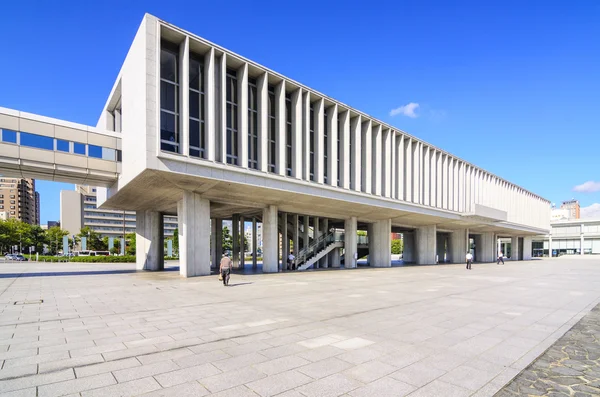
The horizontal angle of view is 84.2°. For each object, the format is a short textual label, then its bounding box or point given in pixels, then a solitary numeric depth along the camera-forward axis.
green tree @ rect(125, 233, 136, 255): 83.66
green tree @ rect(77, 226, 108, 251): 86.05
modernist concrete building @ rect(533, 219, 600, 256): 87.75
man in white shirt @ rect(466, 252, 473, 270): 32.67
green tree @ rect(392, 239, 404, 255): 114.44
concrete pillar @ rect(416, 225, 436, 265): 46.00
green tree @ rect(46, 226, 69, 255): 88.75
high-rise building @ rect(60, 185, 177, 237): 116.81
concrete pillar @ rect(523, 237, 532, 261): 74.31
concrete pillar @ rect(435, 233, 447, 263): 60.67
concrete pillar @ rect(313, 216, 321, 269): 36.06
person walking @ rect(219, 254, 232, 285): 17.09
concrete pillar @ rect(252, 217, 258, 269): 35.75
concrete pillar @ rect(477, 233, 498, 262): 62.17
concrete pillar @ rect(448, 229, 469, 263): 54.41
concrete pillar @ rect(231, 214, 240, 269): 35.34
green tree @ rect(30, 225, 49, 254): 86.46
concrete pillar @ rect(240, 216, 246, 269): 33.58
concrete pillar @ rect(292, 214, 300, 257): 33.88
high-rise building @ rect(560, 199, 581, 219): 170.70
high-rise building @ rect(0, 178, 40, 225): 138.75
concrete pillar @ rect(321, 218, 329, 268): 36.33
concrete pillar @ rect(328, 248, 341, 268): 37.22
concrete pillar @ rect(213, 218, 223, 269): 35.06
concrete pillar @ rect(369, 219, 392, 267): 38.03
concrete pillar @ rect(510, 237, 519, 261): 72.06
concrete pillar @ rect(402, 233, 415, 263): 55.94
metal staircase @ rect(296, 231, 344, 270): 32.68
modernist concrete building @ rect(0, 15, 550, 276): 19.58
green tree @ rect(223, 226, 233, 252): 83.54
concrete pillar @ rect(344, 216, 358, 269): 34.50
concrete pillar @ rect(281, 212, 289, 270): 32.84
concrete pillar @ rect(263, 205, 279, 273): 26.89
